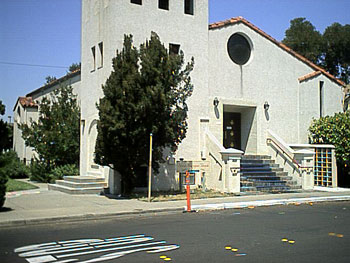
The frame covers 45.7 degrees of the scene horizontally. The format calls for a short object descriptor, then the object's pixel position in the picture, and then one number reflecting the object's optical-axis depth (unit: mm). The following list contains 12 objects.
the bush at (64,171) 19953
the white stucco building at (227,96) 16797
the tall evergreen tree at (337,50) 37469
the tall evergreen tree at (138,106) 13727
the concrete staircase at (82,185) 16469
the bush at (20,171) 25016
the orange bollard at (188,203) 12649
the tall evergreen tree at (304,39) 38656
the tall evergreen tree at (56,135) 20531
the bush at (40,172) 21453
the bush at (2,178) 11445
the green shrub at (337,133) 19200
